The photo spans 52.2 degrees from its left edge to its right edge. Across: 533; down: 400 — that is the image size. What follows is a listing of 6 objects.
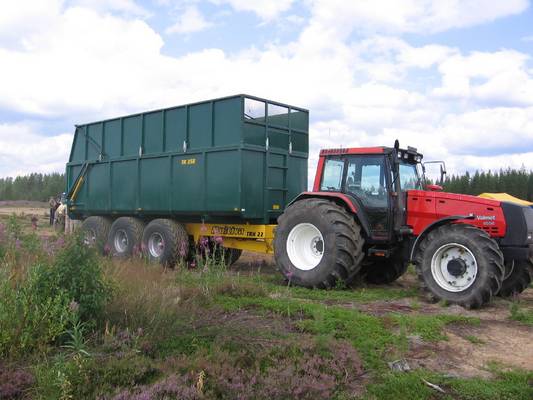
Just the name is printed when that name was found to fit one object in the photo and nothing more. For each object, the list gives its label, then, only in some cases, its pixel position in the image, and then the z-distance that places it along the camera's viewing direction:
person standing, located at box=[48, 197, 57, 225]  25.00
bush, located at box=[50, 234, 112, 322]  4.69
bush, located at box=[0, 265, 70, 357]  4.24
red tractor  7.47
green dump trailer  10.46
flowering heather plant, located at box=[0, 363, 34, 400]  3.83
